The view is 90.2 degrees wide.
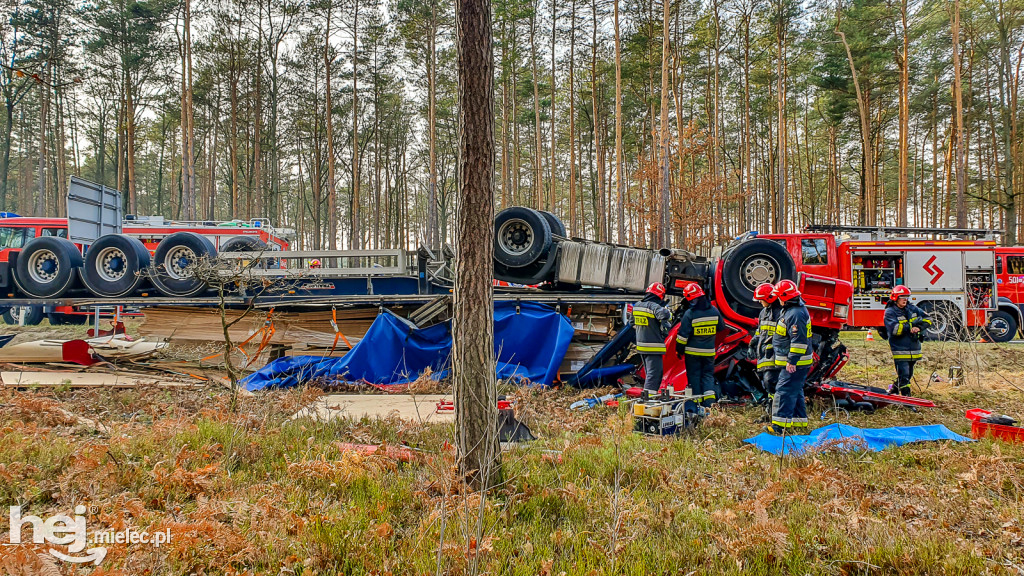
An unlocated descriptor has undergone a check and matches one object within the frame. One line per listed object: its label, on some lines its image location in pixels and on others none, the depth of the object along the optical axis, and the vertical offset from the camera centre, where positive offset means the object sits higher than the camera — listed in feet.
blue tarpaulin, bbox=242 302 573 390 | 24.02 -3.16
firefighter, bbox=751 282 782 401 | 18.01 -1.78
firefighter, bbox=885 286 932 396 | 21.84 -2.18
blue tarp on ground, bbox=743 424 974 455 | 13.80 -4.44
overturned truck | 20.52 +0.34
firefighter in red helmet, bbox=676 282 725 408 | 19.84 -2.15
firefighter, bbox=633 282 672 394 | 19.97 -1.98
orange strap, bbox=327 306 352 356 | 26.85 -2.05
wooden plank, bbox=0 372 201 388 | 21.97 -4.04
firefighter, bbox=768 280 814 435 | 16.34 -2.76
